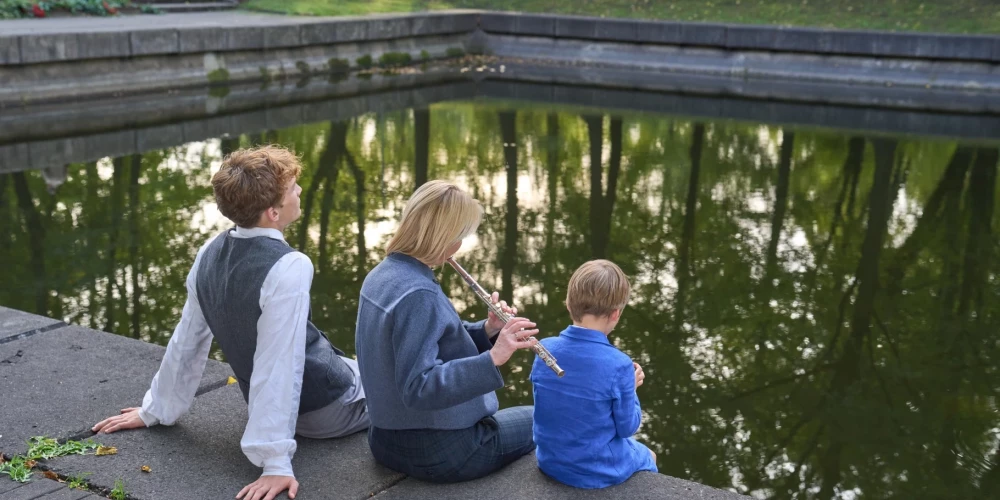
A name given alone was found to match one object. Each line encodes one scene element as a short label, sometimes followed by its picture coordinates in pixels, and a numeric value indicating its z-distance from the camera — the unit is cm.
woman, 329
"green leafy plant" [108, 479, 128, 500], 356
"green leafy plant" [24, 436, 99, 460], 385
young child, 336
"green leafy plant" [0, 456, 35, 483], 369
